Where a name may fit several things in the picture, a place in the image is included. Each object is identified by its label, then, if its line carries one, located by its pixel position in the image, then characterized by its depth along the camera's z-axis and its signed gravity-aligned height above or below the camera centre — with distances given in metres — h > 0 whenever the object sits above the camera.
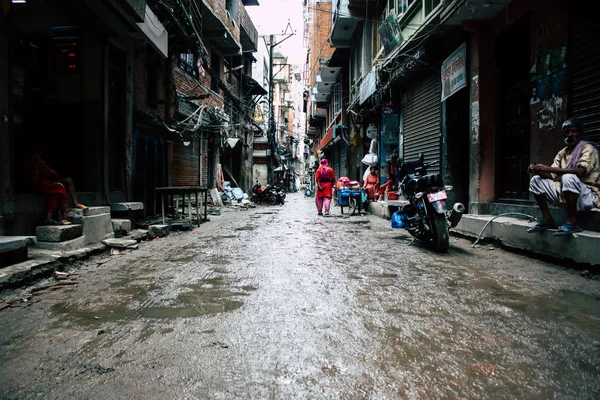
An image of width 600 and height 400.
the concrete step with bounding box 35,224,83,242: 5.29 -0.63
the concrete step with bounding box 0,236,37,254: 4.11 -0.62
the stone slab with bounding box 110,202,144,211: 7.70 -0.37
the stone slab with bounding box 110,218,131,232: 7.19 -0.69
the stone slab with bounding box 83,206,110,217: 6.28 -0.39
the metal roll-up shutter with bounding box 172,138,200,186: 14.70 +1.05
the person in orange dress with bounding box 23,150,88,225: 5.53 +0.03
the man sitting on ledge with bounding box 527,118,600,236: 4.60 +0.14
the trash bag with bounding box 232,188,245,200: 20.99 -0.25
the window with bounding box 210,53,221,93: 20.36 +6.64
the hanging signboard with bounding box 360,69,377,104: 13.91 +4.09
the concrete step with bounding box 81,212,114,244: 6.10 -0.66
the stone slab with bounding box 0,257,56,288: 3.84 -0.89
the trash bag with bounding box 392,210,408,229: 7.04 -0.54
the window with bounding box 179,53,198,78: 15.31 +5.31
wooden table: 8.82 -0.02
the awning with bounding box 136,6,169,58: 8.08 +3.58
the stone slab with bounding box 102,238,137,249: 6.34 -0.92
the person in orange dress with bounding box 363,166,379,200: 15.57 +0.30
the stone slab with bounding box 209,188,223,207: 18.72 -0.38
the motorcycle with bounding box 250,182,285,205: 22.88 -0.38
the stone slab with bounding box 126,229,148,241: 7.38 -0.92
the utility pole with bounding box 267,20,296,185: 28.12 +6.74
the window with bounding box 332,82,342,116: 25.48 +6.64
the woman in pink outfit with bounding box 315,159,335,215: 13.88 +0.26
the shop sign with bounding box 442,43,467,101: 8.59 +2.88
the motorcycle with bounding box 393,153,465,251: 5.87 -0.30
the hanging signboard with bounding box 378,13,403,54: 11.73 +5.04
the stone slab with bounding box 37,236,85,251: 5.24 -0.80
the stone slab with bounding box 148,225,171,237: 8.13 -0.91
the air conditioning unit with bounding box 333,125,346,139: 22.76 +3.73
